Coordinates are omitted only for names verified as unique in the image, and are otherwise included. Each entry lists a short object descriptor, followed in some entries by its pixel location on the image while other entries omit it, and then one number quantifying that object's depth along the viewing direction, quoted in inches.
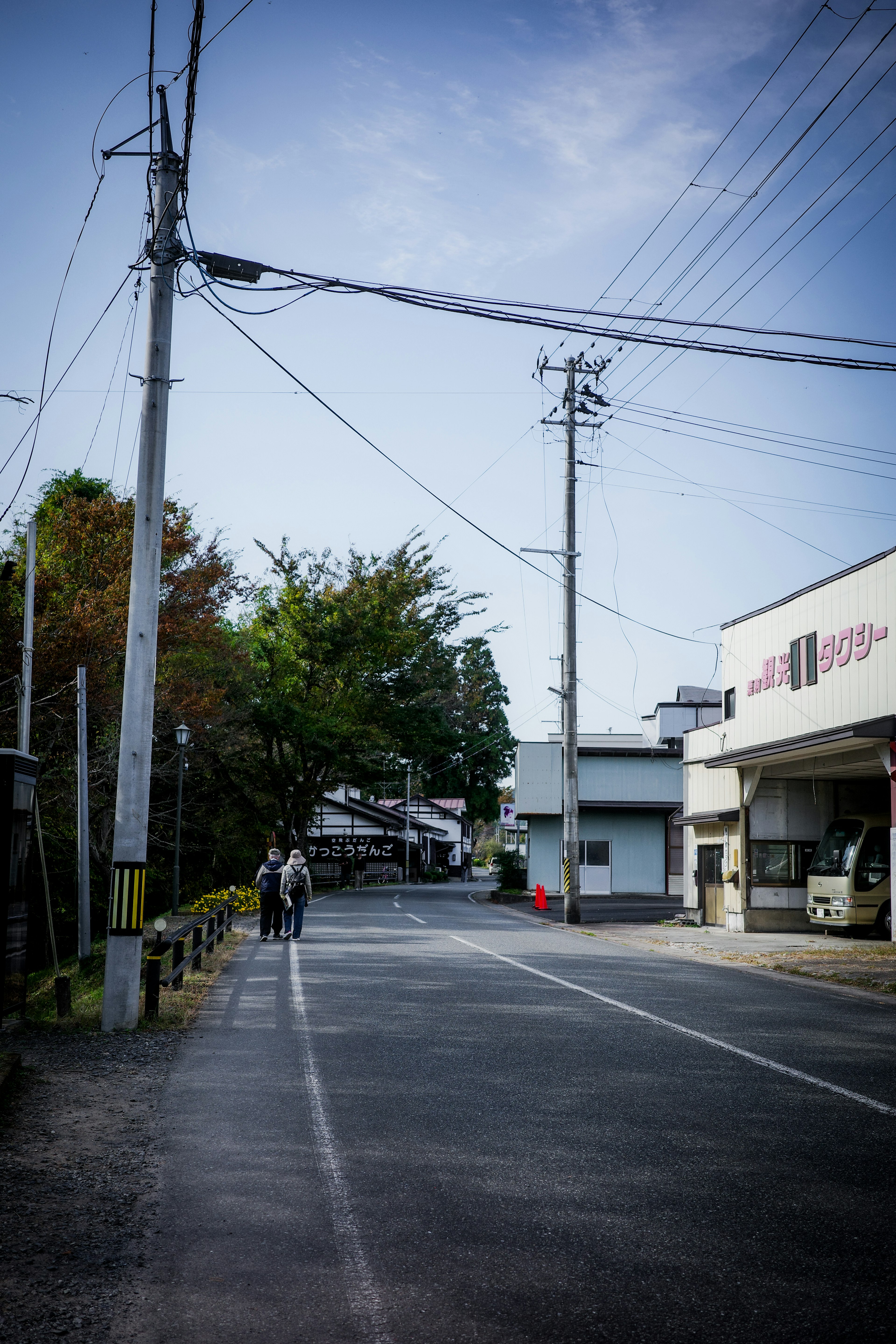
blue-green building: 1581.0
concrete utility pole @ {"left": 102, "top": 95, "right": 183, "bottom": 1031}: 394.9
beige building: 753.0
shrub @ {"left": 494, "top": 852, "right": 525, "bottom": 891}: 1803.6
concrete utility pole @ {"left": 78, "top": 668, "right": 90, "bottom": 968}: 685.3
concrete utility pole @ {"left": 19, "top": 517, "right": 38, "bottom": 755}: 770.8
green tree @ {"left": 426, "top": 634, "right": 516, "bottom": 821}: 3171.8
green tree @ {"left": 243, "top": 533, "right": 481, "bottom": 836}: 1642.5
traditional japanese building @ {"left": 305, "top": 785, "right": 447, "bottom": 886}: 2541.8
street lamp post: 943.0
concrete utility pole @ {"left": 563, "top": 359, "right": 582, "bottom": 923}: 1034.7
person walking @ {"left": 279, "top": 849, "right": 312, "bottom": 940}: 751.1
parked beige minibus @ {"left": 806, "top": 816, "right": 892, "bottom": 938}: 853.8
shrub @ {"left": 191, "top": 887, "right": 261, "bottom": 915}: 965.8
